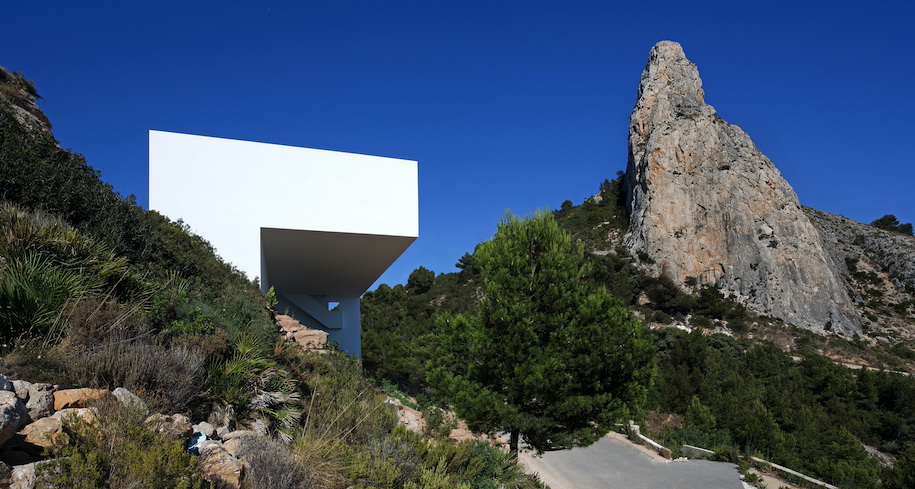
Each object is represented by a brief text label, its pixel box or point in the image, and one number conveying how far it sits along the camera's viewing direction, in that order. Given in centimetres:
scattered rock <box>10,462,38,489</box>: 215
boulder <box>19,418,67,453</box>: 241
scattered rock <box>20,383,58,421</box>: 261
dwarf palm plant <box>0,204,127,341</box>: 333
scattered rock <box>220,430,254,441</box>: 330
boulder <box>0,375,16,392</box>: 247
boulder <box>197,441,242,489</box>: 267
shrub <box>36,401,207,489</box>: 220
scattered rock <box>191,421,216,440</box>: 321
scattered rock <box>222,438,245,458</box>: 311
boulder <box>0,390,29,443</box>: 222
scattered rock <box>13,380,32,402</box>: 262
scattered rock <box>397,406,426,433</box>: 741
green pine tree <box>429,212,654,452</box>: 771
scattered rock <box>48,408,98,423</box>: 259
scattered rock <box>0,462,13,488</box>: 212
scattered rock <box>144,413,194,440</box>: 272
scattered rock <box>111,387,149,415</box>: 278
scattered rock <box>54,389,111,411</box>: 277
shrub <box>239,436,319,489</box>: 288
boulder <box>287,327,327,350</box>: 784
